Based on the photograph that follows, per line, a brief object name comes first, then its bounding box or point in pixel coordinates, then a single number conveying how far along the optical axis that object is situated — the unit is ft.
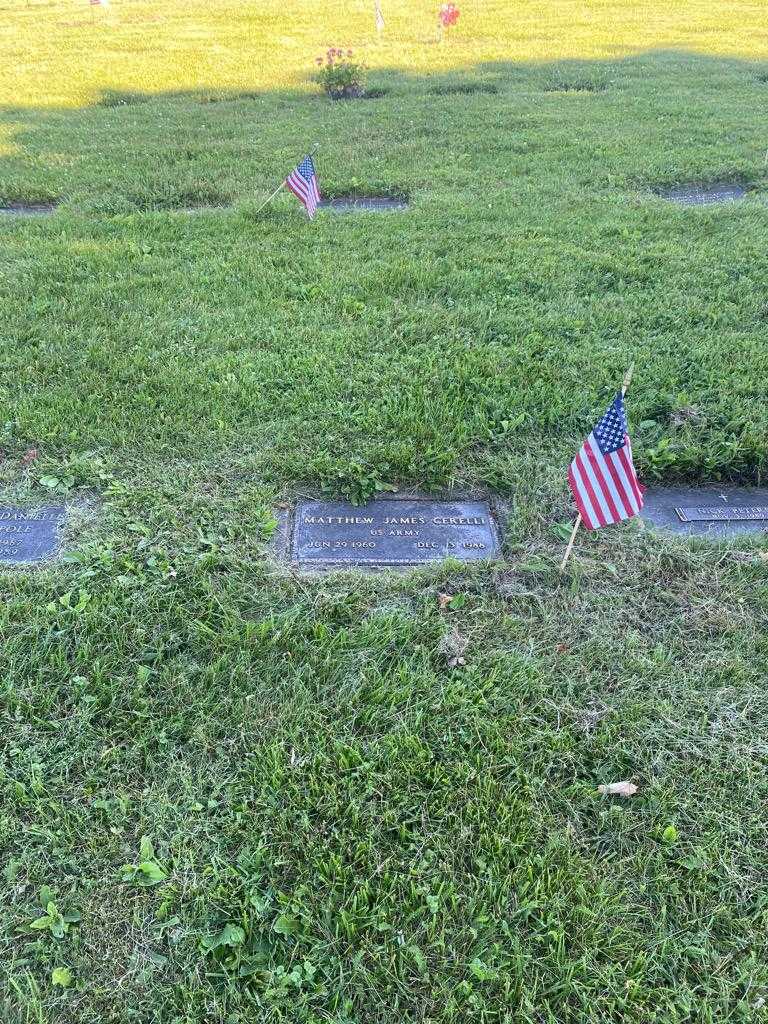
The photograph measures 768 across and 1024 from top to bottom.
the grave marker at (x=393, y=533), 10.27
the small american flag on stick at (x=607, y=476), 8.59
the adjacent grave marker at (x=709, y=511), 10.92
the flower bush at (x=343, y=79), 33.40
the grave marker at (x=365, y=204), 21.95
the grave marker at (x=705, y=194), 22.74
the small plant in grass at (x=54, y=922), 6.45
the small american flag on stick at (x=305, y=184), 17.90
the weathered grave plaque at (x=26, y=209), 21.43
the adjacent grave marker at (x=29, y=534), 10.08
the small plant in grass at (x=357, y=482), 11.28
